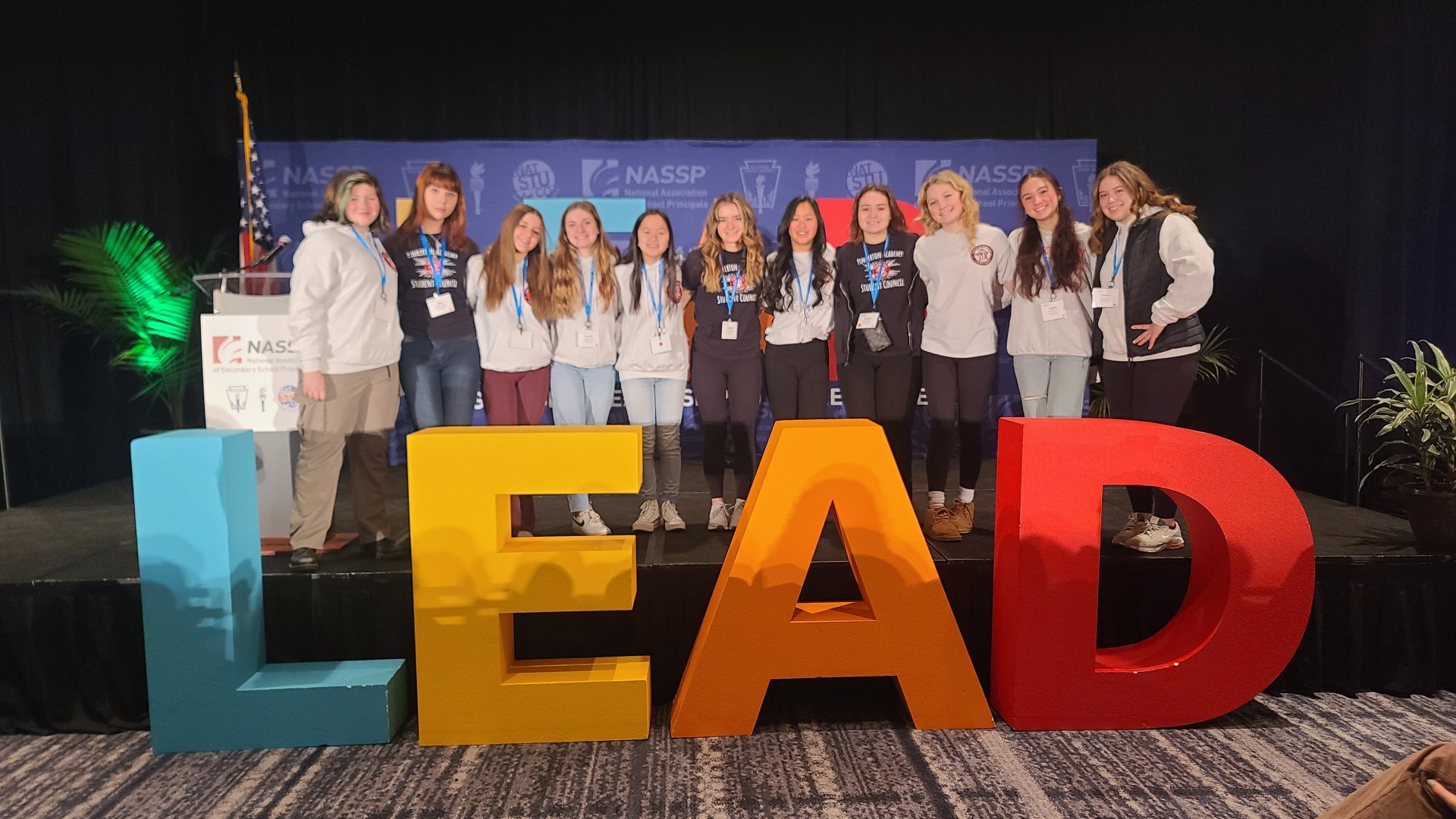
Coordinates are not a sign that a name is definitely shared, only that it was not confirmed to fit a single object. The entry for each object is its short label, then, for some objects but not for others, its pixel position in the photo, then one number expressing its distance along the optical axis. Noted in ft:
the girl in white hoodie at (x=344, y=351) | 8.91
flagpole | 14.13
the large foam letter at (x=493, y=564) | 7.10
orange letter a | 7.20
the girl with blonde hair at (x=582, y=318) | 9.73
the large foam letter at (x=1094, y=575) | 7.25
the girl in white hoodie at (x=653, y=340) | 9.84
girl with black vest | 8.88
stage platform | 7.88
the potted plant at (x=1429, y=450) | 8.41
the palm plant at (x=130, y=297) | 12.69
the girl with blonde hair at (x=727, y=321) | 9.86
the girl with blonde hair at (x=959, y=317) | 9.80
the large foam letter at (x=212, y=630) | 7.08
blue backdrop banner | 16.96
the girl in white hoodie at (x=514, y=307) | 9.62
